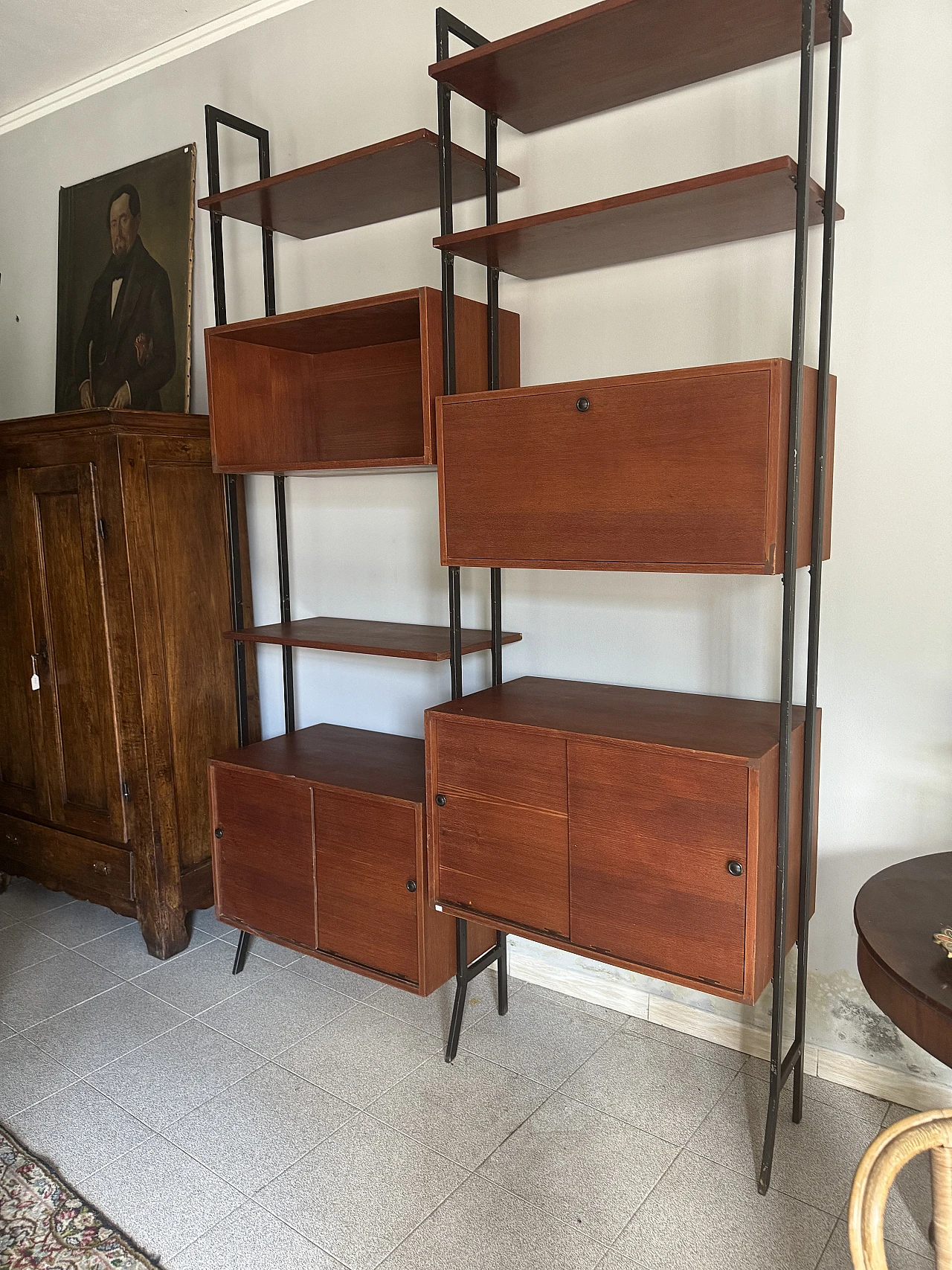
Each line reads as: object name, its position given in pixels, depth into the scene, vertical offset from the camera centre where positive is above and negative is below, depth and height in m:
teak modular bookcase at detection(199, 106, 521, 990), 2.16 +0.02
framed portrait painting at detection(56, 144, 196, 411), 3.05 +0.78
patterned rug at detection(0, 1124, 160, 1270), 1.63 -1.36
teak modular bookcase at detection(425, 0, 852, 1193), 1.63 -0.06
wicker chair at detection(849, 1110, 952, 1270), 0.76 -0.58
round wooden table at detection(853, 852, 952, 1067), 1.26 -0.70
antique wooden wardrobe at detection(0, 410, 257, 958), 2.66 -0.41
